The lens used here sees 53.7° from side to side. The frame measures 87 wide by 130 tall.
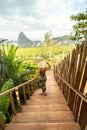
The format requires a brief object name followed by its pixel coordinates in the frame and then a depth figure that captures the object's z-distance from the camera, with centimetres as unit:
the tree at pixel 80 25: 583
